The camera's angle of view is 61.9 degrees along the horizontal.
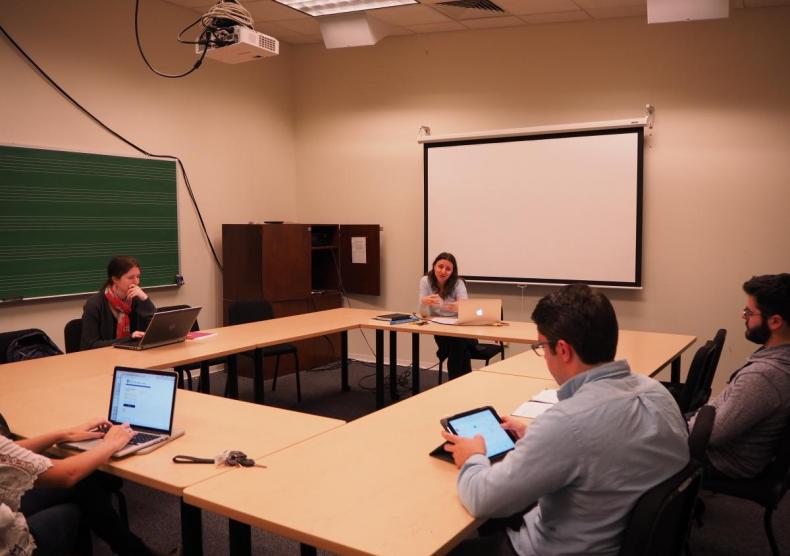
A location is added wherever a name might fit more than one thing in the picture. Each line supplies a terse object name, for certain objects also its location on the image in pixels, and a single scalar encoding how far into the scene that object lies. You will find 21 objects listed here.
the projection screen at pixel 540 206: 5.32
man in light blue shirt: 1.44
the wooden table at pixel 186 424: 1.95
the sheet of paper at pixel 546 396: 2.67
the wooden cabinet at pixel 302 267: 5.88
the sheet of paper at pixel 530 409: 2.49
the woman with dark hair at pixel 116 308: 3.93
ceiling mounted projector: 3.26
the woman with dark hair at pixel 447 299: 4.93
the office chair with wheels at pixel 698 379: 3.19
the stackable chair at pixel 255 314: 5.04
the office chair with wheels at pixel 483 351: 5.08
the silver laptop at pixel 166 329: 3.65
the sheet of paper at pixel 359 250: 6.50
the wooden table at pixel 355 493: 1.55
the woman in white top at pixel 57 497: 1.73
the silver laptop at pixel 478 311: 4.54
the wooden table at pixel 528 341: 3.37
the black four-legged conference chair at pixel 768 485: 2.39
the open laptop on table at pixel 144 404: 2.22
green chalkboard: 4.46
